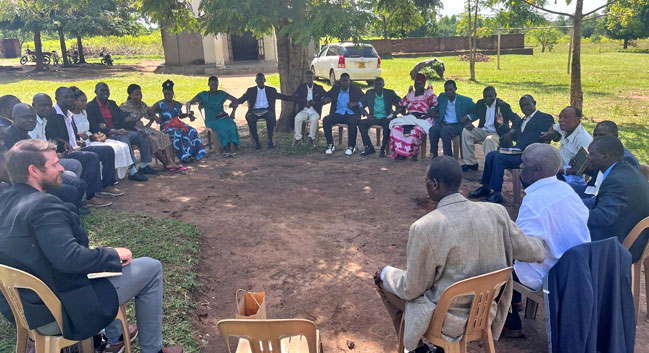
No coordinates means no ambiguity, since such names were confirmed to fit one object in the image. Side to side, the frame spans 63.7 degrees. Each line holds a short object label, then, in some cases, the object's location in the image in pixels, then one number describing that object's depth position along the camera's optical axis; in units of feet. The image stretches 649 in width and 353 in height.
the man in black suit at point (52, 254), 9.37
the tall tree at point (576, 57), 33.30
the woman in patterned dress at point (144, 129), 27.82
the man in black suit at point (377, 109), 31.37
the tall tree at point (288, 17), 28.32
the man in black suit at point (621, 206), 12.48
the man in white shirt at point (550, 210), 10.94
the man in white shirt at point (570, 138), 19.79
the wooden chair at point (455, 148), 28.86
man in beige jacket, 9.57
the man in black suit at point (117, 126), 26.03
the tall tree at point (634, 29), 124.42
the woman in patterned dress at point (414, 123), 29.55
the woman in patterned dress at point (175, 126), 29.68
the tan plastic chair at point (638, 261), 12.39
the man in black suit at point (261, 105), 33.40
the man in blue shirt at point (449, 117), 28.35
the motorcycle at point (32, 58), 102.06
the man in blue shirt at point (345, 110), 31.96
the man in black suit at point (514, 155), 22.59
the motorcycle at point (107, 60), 101.81
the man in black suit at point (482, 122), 26.63
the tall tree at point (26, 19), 76.89
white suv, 64.49
